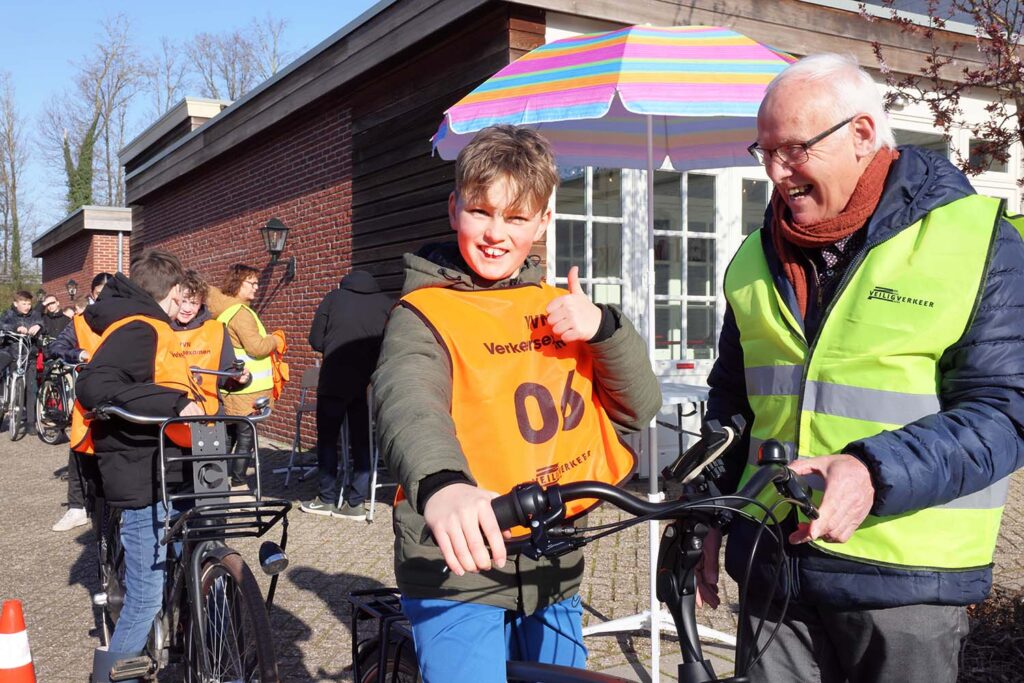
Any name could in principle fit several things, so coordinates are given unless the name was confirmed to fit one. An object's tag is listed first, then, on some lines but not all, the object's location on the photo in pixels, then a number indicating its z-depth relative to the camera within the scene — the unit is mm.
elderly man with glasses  1713
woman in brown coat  8125
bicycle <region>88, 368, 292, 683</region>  3125
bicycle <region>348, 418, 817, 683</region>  1303
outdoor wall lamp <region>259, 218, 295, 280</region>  12023
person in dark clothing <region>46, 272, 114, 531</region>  4516
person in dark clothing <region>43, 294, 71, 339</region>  14297
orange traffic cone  2783
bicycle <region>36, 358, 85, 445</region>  12742
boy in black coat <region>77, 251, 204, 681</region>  3777
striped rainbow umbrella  3766
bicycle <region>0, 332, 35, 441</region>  13477
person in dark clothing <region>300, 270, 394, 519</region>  7734
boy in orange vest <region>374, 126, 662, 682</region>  1866
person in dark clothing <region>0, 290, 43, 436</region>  13445
